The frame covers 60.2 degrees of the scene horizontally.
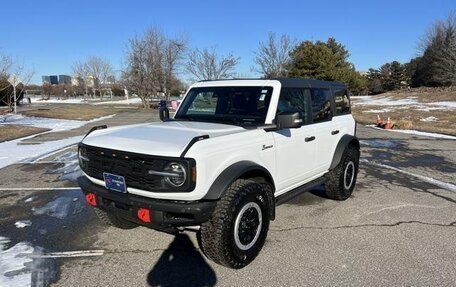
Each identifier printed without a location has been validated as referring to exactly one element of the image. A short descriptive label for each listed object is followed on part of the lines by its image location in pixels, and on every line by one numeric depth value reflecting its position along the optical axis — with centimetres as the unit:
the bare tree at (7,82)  2285
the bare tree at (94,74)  6394
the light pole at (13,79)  2561
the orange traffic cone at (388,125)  1850
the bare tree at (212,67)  3416
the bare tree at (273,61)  3422
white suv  347
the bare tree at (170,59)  3653
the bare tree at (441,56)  5350
